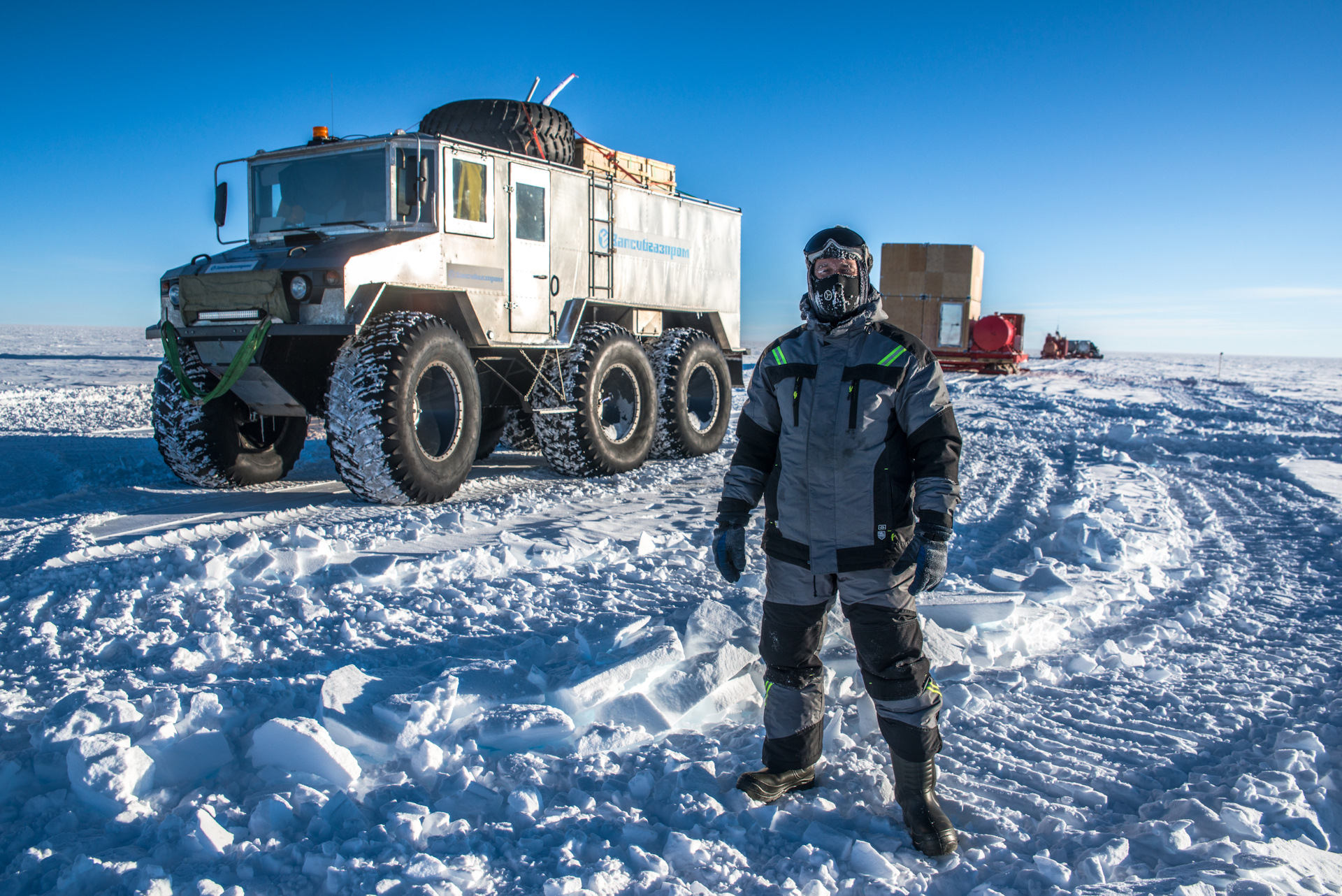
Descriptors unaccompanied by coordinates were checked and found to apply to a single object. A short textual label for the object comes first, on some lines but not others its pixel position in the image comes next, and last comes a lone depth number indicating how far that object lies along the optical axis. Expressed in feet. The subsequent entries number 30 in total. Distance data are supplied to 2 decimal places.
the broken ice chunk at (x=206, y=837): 7.53
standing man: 8.23
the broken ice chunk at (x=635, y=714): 10.14
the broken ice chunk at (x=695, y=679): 10.46
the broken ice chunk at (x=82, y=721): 9.24
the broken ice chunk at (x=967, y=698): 10.91
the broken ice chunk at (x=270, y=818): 7.82
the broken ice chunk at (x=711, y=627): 12.05
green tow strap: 19.34
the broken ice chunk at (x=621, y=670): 10.28
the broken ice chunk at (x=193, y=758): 8.84
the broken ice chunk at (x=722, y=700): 10.55
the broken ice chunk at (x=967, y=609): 13.29
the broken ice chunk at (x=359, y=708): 9.37
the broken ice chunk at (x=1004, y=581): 15.55
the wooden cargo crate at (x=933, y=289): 79.36
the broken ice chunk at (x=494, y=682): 10.52
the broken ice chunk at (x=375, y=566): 14.69
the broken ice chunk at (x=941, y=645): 12.10
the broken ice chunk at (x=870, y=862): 7.49
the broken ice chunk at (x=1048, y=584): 15.28
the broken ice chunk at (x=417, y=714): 9.46
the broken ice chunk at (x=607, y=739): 9.52
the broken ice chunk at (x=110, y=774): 8.29
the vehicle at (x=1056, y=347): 152.76
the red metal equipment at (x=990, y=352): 80.64
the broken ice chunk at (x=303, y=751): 8.63
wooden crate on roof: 28.22
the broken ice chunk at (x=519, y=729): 9.55
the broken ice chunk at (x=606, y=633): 11.94
